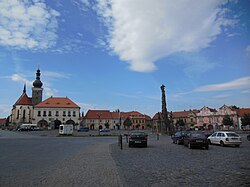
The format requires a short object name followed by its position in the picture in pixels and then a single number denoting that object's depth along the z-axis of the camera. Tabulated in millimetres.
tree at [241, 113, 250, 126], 54906
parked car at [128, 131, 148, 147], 18121
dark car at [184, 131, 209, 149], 16354
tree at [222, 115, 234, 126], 65585
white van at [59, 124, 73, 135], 40531
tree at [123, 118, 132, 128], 80304
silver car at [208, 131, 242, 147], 17944
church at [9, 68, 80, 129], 82052
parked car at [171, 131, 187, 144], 20850
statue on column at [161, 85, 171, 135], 38276
